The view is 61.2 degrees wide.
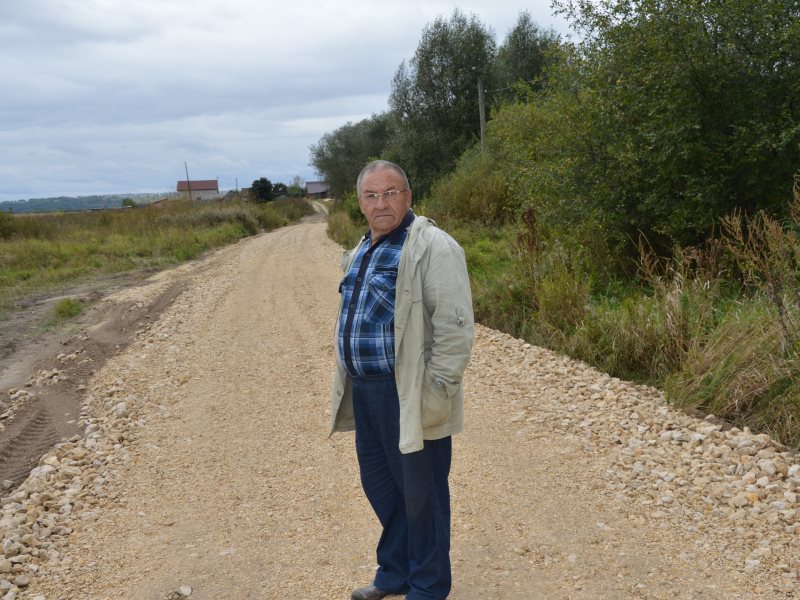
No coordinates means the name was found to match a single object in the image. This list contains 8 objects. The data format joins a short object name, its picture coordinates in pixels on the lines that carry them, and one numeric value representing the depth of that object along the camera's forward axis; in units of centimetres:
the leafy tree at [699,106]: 855
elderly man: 283
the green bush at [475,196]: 1938
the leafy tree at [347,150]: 4959
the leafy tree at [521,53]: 3125
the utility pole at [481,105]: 2481
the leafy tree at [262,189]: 6194
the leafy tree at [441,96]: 3000
